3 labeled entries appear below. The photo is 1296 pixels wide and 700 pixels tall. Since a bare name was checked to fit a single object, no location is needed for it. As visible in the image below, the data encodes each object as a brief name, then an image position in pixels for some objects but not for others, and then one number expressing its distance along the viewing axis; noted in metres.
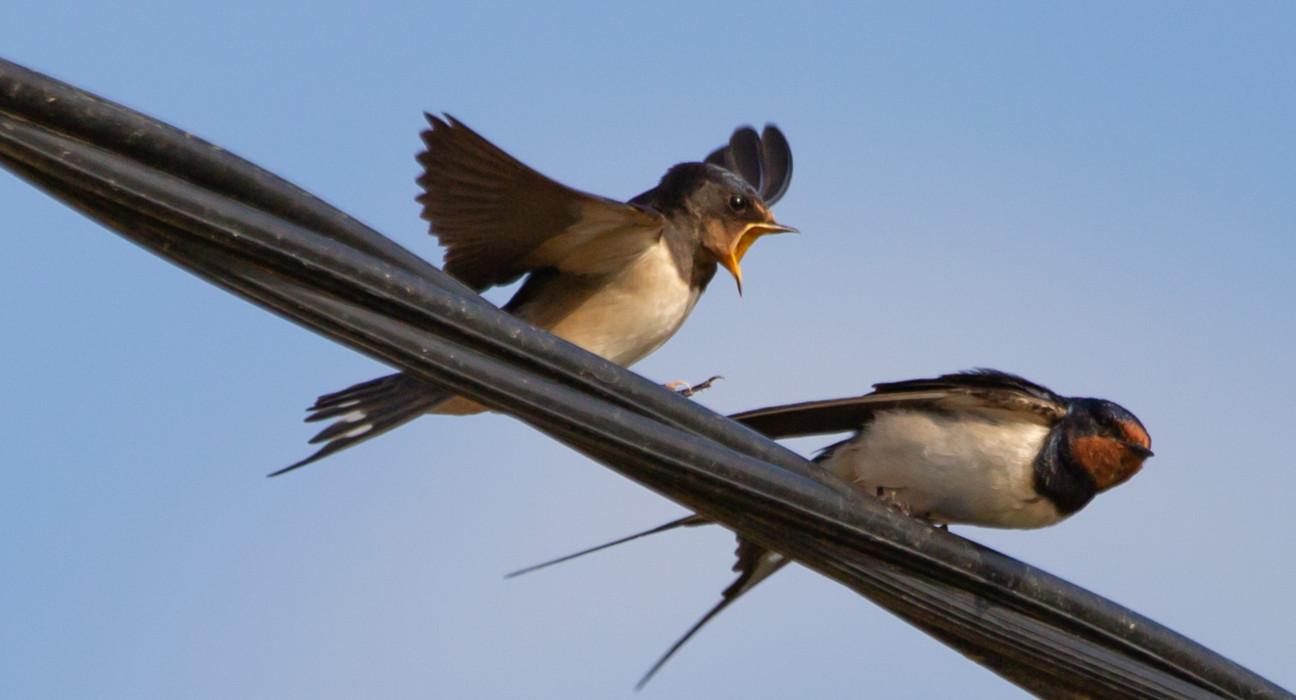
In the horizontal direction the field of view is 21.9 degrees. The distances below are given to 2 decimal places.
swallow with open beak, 7.58
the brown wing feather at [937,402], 6.12
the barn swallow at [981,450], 6.31
